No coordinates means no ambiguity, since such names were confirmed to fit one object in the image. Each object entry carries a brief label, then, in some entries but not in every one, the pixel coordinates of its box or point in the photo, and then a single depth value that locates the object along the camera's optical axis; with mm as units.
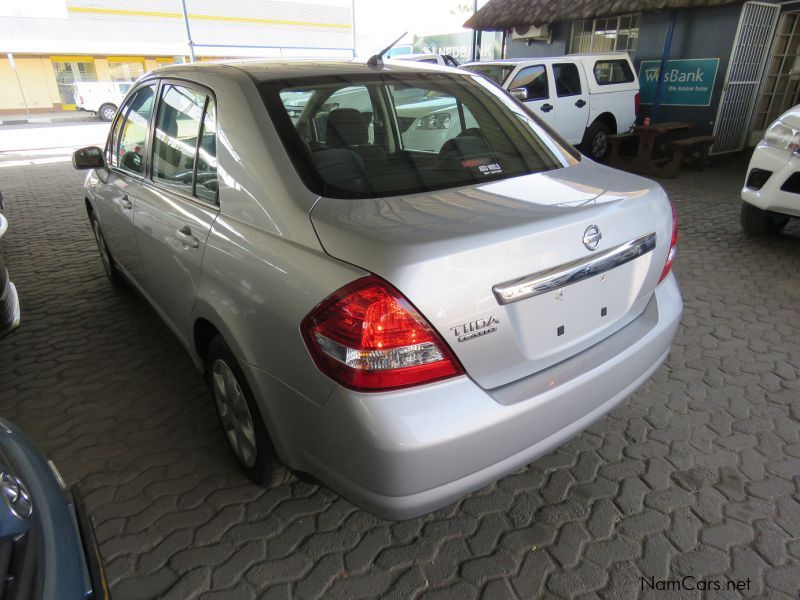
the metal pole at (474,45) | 13507
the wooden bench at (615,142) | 9289
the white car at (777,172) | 4488
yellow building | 26031
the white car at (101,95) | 21578
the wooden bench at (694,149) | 8422
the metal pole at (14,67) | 24341
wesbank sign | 9703
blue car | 1149
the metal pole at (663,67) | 9565
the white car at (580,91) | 8734
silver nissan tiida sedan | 1487
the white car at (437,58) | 12873
